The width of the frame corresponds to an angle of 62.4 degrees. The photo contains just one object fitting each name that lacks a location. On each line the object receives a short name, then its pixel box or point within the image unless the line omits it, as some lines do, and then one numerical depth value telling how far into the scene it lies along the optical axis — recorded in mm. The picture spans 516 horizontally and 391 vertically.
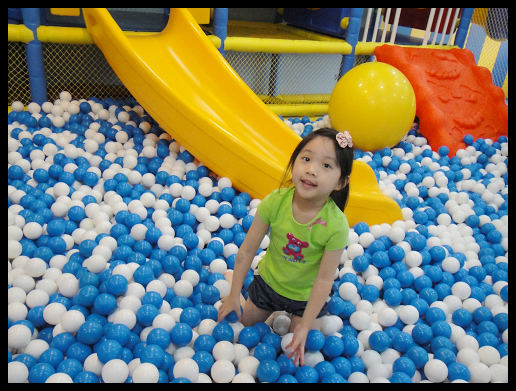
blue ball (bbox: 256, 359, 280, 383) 1135
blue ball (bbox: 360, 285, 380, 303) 1503
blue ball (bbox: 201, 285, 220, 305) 1384
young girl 1054
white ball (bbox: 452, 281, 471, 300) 1534
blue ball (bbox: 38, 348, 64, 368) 1105
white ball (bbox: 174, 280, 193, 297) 1433
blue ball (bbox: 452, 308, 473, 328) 1415
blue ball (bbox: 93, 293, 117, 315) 1247
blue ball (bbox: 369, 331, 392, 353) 1304
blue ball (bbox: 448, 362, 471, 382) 1190
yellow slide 1887
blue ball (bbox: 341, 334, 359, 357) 1274
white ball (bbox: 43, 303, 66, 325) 1222
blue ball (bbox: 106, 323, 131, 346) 1172
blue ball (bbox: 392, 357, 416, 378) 1208
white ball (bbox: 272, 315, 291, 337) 1342
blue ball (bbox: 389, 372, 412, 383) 1172
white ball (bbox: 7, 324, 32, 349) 1126
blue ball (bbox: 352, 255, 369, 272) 1606
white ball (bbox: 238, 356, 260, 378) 1175
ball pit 1175
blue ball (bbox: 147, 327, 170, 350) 1194
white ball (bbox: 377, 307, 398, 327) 1408
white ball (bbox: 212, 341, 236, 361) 1181
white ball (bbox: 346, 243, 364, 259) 1676
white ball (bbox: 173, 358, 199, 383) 1118
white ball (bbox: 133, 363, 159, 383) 1062
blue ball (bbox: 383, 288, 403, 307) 1480
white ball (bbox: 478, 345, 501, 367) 1266
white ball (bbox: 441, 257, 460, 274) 1648
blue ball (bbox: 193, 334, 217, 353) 1209
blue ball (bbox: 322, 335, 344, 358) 1239
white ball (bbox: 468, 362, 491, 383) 1200
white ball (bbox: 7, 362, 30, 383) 1021
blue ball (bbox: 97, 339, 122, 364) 1108
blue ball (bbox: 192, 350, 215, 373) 1156
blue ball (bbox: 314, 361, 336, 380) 1168
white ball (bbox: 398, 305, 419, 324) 1414
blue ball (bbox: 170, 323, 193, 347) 1205
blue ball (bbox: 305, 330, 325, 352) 1220
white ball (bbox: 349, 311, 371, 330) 1386
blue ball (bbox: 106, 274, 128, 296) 1303
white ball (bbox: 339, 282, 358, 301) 1471
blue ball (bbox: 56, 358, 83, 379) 1081
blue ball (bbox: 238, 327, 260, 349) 1243
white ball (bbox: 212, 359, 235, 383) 1132
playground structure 1903
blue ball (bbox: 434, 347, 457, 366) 1246
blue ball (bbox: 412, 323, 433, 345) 1330
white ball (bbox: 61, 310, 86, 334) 1188
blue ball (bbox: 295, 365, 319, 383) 1143
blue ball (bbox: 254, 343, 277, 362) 1204
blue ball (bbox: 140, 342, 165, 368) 1121
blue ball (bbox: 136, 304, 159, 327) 1260
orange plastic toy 2836
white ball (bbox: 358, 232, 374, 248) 1743
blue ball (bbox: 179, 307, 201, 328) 1277
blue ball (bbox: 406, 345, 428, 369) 1244
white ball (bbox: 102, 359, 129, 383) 1064
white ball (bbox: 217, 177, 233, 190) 1964
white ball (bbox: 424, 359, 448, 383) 1189
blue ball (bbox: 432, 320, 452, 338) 1354
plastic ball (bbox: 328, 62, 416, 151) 2498
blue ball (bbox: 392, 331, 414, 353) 1316
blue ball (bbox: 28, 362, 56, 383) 1042
